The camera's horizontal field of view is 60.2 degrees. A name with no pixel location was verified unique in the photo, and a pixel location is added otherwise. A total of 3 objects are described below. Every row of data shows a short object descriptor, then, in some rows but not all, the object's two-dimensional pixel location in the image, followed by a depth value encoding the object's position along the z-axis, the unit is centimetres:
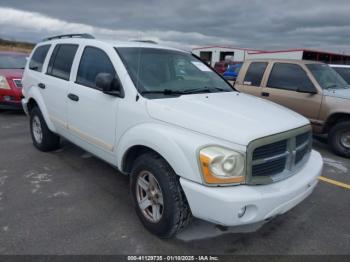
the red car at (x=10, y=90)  793
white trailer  3669
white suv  238
